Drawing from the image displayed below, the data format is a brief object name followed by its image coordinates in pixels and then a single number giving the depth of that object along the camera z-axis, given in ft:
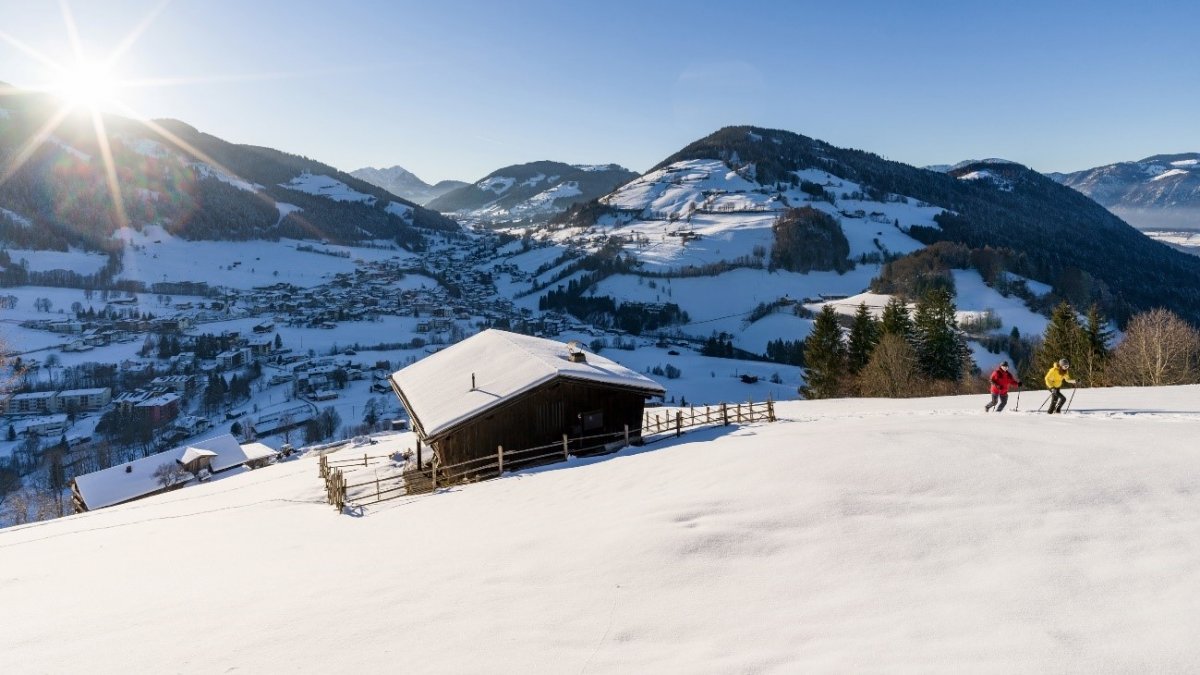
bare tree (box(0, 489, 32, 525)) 168.85
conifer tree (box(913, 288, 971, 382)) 163.12
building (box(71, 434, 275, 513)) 136.36
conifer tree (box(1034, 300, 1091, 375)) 131.44
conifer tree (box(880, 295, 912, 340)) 156.25
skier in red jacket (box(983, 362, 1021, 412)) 61.52
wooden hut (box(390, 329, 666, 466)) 71.15
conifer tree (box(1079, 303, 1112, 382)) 127.04
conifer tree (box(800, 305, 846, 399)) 161.48
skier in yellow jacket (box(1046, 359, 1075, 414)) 57.21
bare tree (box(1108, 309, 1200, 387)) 109.29
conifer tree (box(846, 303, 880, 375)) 162.50
